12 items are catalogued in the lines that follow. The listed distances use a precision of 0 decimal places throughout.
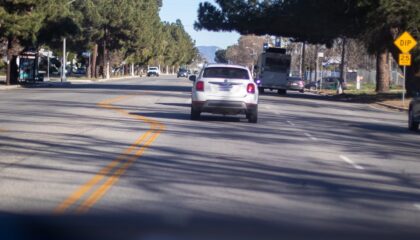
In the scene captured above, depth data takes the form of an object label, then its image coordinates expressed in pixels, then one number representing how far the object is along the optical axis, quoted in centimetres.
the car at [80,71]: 13560
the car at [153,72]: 14760
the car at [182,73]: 13412
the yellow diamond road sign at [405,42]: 4131
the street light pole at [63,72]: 7789
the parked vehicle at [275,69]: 6191
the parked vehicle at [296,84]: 7395
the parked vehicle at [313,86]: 8456
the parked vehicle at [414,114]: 2641
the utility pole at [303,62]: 8344
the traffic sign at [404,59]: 4218
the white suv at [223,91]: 2509
